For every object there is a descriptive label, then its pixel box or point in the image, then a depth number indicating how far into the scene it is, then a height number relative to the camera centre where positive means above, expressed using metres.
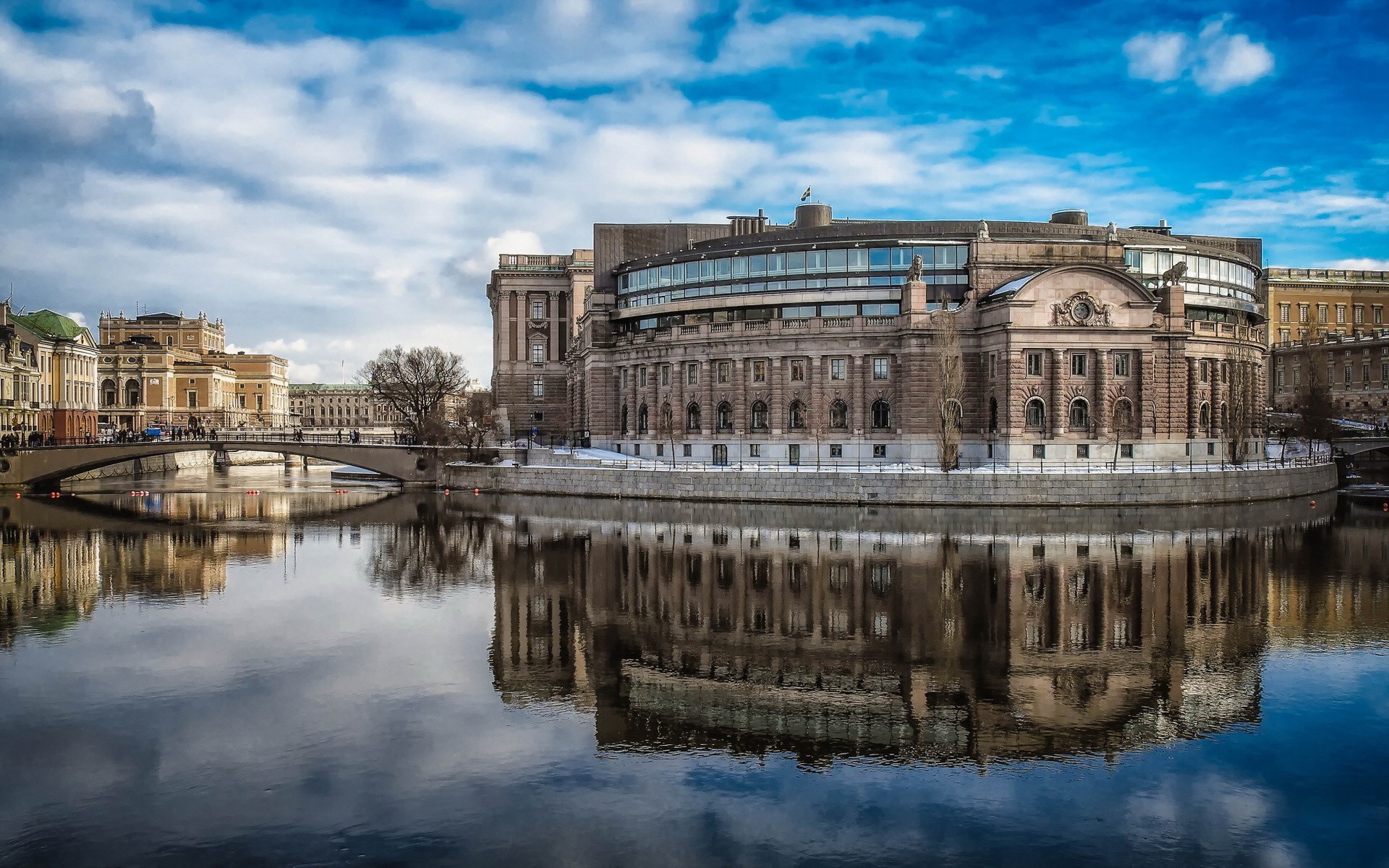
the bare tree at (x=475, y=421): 91.69 +1.20
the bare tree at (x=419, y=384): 100.94 +5.61
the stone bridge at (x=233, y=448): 87.00 -2.07
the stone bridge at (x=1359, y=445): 98.50 -1.79
